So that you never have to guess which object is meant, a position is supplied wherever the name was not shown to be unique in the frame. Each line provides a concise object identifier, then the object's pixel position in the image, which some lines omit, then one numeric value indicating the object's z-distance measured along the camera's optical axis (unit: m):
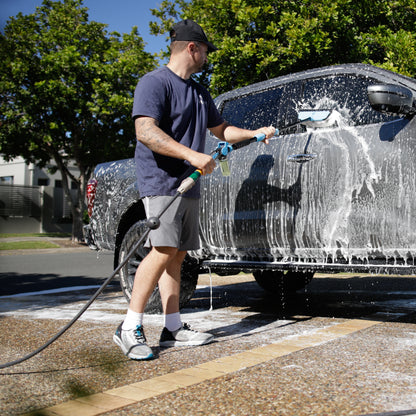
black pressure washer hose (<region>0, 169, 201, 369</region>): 3.06
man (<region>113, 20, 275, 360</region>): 3.16
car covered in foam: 3.44
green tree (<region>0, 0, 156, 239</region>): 21.23
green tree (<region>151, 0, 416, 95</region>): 12.24
